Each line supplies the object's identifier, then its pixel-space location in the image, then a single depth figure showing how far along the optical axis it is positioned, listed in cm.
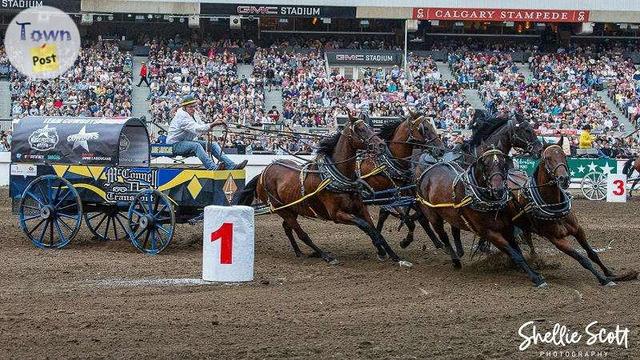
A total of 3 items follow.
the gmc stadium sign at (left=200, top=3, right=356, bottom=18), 4212
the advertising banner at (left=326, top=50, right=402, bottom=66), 4166
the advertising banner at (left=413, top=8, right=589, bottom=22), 4331
